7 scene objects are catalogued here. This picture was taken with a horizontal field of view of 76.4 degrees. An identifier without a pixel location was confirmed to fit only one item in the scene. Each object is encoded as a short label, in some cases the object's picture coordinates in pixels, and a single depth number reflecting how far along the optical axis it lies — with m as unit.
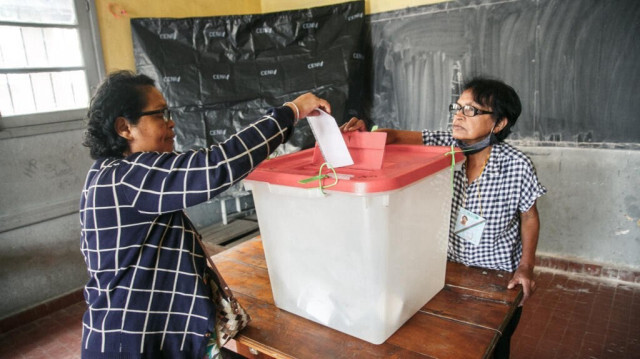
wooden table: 0.94
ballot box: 0.89
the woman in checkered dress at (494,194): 1.38
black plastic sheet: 3.30
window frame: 2.66
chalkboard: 2.56
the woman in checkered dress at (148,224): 0.91
